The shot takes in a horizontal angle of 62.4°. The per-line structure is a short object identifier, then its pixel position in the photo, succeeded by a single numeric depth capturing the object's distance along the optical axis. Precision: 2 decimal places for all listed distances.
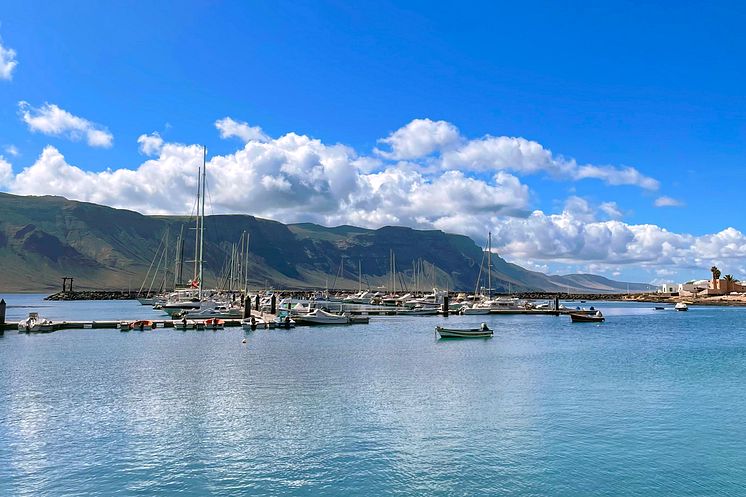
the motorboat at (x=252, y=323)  92.56
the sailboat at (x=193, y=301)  129.00
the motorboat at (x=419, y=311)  149.12
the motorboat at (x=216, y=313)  106.12
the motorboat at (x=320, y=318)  106.25
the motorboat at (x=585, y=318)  129.38
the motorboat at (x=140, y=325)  89.75
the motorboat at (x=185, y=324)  92.12
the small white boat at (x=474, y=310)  153.91
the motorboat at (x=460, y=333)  84.31
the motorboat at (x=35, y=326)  84.62
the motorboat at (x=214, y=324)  94.00
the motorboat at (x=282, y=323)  97.43
